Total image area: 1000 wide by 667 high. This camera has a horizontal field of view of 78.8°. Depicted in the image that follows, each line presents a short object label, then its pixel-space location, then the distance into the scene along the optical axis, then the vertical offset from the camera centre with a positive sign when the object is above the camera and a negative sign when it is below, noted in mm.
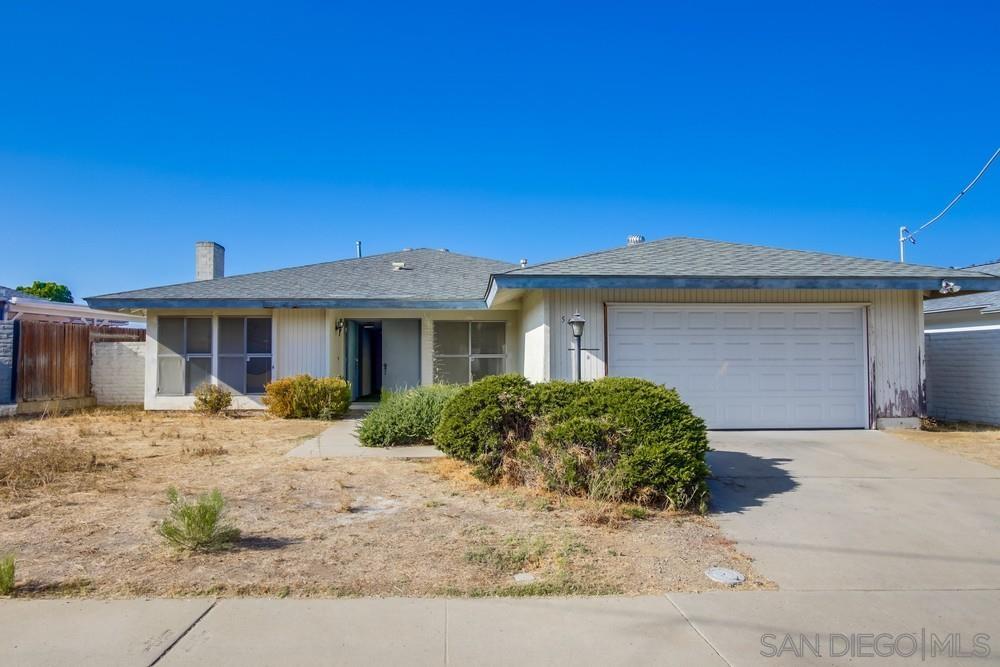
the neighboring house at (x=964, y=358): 11664 -46
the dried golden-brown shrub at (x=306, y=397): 12867 -777
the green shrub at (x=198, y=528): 4438 -1228
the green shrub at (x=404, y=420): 9266 -923
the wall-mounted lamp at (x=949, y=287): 9836 +1114
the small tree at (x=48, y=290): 45981 +5607
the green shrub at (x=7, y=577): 3734 -1318
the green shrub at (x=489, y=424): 6711 -729
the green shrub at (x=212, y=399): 13453 -837
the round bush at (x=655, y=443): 5664 -810
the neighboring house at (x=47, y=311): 16469 +1581
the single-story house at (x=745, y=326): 9969 +552
